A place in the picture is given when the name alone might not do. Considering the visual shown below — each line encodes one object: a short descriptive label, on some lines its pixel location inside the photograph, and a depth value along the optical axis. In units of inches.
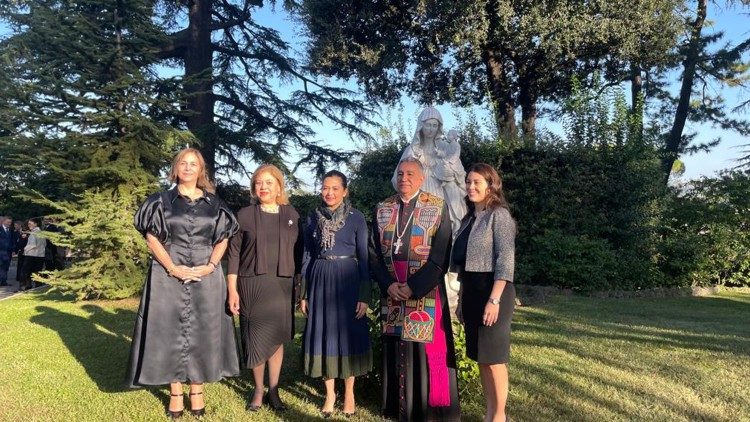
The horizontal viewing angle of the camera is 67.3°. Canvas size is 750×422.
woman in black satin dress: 151.6
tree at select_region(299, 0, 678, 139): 512.7
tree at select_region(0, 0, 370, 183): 571.7
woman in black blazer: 160.1
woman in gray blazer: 129.7
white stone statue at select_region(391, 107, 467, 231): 212.1
